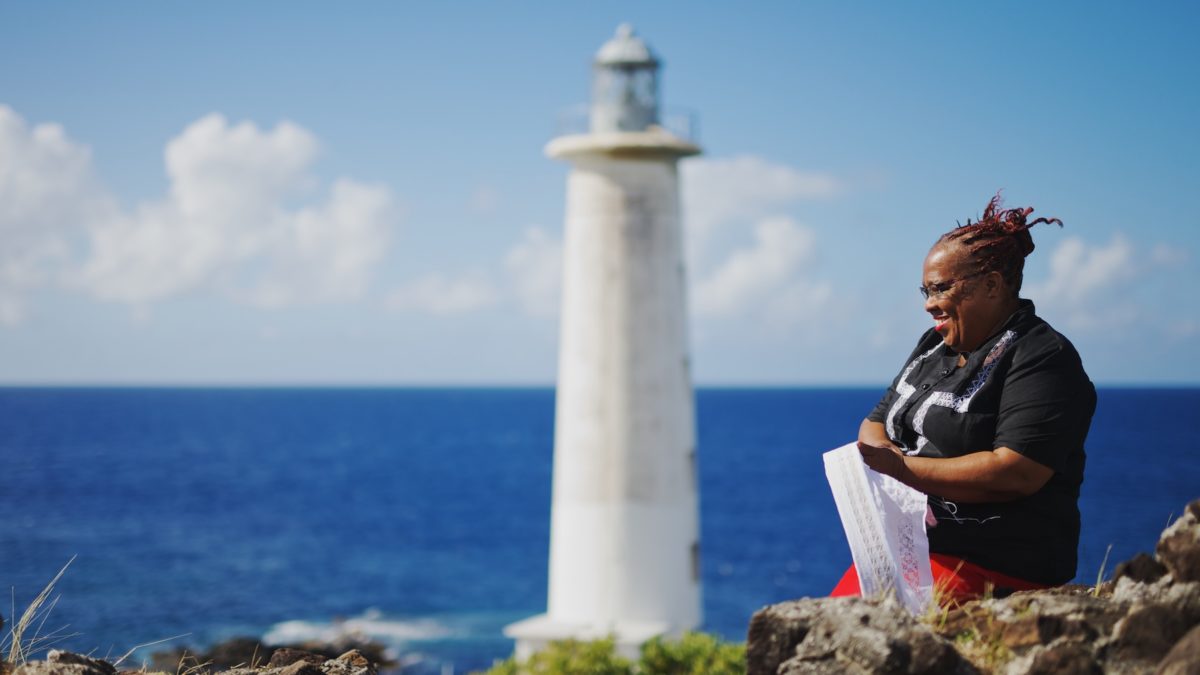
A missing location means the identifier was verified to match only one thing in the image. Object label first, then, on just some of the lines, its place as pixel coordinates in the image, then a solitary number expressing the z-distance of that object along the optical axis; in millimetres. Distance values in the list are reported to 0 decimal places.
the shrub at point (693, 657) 15078
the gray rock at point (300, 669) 4117
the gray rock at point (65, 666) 3887
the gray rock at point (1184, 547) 3350
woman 3412
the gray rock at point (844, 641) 3309
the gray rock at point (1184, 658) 2975
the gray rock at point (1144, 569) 3479
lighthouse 18688
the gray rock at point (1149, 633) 3258
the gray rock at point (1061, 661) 3254
